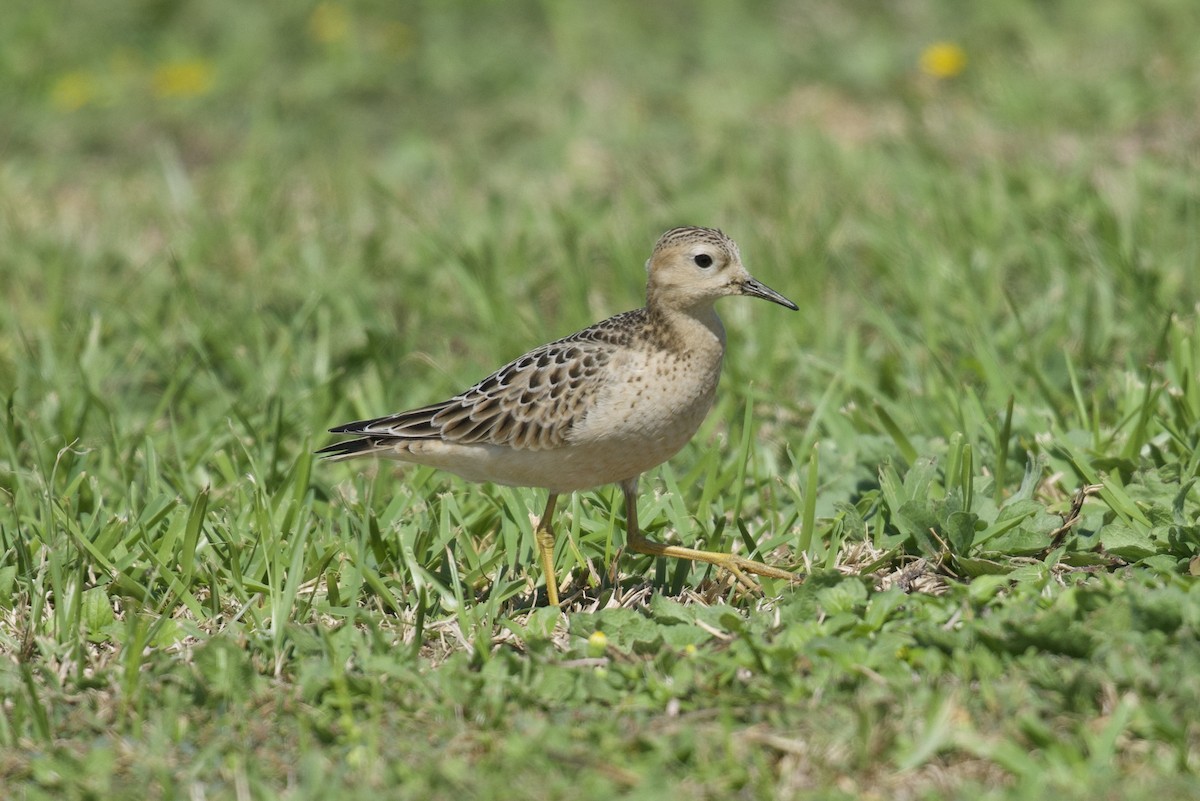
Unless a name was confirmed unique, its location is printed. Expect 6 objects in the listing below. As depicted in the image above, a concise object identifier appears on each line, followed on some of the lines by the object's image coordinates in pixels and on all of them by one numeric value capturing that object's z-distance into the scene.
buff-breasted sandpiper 5.21
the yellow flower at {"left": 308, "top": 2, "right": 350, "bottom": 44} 12.58
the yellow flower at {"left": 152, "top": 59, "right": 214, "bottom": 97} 11.90
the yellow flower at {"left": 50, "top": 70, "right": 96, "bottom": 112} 11.78
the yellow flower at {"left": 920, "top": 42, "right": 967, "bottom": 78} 10.85
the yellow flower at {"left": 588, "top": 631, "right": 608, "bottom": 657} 4.66
